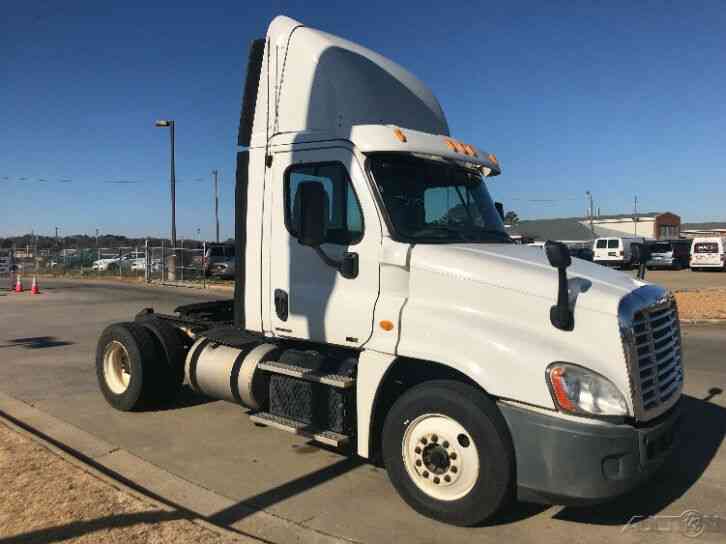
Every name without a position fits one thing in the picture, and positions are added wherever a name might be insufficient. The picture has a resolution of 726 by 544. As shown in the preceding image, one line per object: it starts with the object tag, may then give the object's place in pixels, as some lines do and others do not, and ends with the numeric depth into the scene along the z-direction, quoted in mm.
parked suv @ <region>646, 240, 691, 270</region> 38188
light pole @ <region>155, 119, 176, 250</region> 27734
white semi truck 3666
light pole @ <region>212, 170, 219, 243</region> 61562
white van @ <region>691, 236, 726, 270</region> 35469
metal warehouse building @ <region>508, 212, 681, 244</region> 77250
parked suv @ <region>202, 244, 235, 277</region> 28594
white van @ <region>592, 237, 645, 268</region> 37781
